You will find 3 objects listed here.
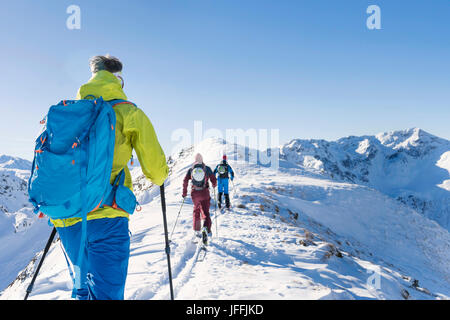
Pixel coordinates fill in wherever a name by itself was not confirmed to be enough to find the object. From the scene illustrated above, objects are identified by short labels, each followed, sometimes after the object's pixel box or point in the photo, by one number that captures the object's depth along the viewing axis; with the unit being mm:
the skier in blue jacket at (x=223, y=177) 13250
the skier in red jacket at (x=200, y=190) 8359
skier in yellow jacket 2420
